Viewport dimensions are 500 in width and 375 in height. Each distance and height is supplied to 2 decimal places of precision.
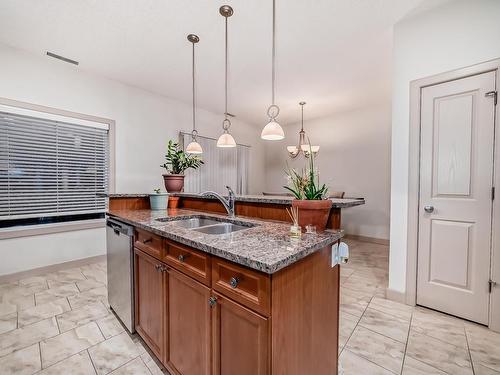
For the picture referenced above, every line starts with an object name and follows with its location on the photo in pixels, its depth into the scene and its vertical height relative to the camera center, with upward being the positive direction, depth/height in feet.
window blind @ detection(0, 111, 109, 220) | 9.16 +0.65
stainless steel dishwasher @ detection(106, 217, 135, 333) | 5.56 -2.31
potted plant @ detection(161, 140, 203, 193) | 8.60 +0.58
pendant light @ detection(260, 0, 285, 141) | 6.41 +1.50
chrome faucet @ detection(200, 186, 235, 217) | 6.21 -0.53
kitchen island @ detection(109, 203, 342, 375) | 2.83 -1.77
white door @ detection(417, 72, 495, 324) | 6.20 -0.34
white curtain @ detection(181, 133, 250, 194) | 15.44 +0.98
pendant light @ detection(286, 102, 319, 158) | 14.46 +2.25
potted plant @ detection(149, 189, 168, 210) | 7.83 -0.64
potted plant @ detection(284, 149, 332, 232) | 4.00 -0.29
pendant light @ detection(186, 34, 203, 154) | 8.67 +1.33
